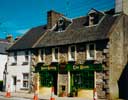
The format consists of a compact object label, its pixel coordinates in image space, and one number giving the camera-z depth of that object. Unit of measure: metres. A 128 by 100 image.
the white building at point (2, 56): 50.06
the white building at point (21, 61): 36.62
